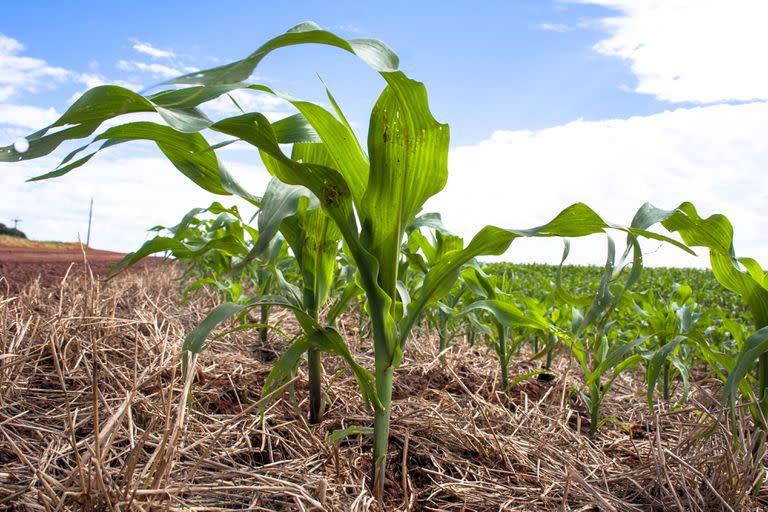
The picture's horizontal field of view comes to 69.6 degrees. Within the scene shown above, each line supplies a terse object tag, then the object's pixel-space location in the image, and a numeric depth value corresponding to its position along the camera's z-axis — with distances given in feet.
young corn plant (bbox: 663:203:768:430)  4.80
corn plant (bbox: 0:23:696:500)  3.74
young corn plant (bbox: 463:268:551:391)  8.20
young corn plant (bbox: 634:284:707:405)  5.87
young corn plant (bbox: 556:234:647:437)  5.02
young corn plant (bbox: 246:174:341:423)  5.63
